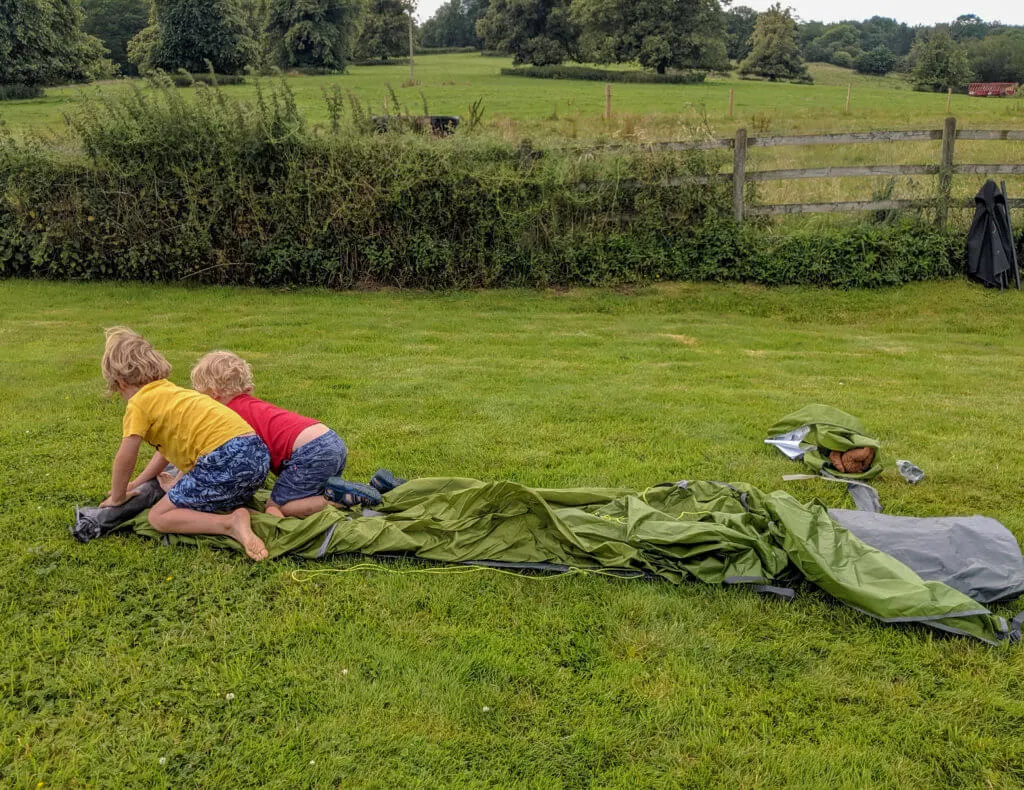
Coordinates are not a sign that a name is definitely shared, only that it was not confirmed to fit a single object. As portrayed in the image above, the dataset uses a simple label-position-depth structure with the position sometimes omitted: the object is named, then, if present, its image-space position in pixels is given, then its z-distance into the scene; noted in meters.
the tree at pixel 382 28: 67.50
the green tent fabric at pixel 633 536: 3.71
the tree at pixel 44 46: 39.28
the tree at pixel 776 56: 59.19
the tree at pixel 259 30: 53.59
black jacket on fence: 11.07
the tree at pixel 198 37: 50.31
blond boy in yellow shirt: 4.06
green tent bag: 5.12
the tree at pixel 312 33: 53.94
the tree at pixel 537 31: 60.12
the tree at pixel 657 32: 53.25
